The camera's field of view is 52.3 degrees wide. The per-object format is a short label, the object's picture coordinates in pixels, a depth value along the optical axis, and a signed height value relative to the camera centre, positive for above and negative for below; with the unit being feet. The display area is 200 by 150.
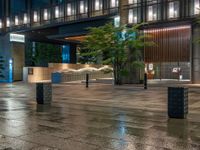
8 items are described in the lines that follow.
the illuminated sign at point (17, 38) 98.09 +15.47
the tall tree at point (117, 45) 62.80 +7.64
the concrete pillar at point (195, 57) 62.01 +3.59
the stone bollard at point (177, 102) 22.80 -3.80
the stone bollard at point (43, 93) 32.32 -3.80
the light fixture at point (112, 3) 75.19 +24.33
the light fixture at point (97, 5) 79.09 +25.03
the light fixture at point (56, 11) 89.55 +25.49
